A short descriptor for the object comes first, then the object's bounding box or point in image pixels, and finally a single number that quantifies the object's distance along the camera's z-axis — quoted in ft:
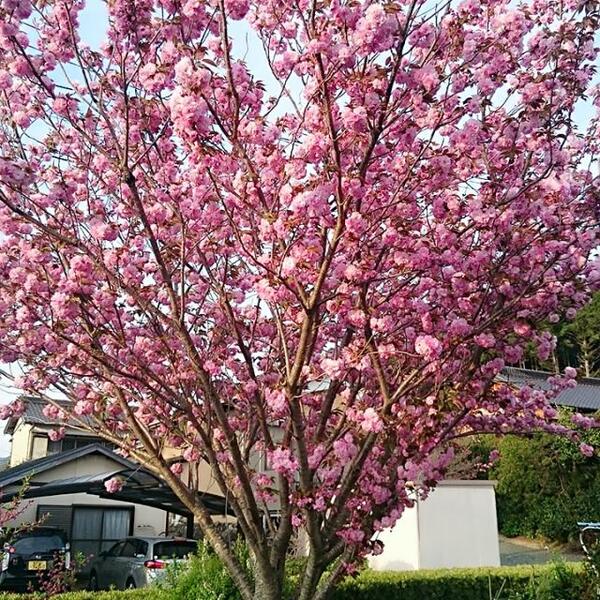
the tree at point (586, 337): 76.18
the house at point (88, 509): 45.16
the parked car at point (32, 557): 34.63
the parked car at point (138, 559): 33.22
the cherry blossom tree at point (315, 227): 11.78
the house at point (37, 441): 57.17
